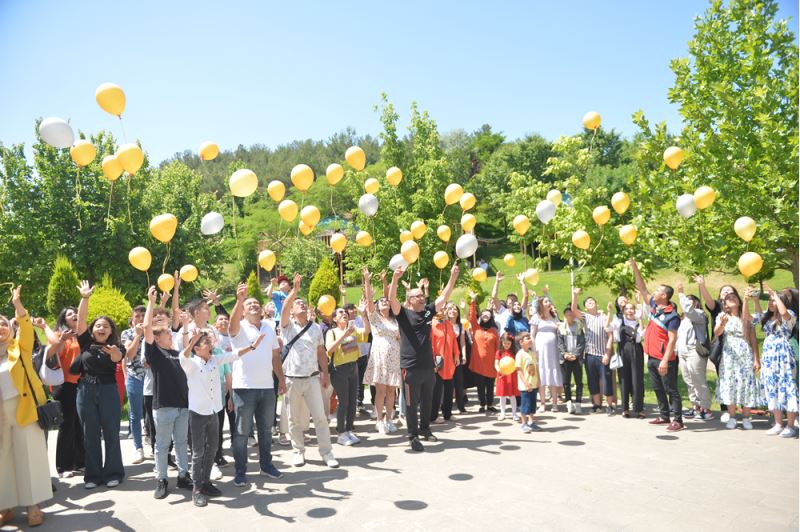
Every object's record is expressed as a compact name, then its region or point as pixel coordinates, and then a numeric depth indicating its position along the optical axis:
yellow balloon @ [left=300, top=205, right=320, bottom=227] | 8.14
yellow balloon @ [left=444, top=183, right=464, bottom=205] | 9.58
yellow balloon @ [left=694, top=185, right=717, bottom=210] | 7.20
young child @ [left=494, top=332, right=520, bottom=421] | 8.36
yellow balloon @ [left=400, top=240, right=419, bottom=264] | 7.45
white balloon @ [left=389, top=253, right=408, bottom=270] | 7.43
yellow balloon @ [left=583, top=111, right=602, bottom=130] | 8.73
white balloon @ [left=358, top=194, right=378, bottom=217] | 8.68
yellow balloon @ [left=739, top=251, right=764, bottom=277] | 6.46
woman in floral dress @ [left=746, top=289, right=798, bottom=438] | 6.75
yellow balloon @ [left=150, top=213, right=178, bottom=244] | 6.48
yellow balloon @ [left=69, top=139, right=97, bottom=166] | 6.87
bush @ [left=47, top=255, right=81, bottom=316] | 16.34
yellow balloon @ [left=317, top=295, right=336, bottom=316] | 8.99
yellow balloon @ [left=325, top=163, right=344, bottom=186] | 8.55
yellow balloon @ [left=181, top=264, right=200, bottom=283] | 8.15
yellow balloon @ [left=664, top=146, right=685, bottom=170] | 7.95
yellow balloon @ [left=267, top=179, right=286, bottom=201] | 8.14
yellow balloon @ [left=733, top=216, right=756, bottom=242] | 7.02
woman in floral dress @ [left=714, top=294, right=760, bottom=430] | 7.22
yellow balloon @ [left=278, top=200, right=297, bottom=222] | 8.07
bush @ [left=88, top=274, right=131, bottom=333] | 13.42
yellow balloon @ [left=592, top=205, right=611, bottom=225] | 8.64
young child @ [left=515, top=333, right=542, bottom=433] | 7.73
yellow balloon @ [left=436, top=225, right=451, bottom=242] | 9.83
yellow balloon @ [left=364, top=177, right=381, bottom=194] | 9.35
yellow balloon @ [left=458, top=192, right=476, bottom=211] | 9.44
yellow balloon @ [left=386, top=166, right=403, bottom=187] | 9.52
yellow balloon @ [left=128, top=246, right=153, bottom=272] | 7.29
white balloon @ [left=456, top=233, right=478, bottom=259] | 7.86
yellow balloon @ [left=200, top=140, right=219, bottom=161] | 8.01
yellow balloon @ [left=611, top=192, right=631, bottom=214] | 8.50
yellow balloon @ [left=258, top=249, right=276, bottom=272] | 8.41
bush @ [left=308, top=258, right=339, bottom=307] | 25.58
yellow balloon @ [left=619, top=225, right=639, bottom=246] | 8.40
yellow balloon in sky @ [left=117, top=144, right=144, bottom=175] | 6.67
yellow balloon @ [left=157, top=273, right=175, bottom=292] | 8.02
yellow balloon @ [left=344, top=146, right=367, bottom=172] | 8.65
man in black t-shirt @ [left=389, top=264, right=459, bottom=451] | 6.90
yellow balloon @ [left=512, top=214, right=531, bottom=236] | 9.08
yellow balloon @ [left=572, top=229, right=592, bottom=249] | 8.45
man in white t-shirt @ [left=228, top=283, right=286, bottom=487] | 5.71
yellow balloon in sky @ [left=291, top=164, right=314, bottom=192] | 7.96
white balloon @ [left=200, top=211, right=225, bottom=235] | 7.65
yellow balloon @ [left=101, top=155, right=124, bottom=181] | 6.89
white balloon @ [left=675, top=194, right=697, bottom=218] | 7.39
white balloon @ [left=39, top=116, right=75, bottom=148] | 6.34
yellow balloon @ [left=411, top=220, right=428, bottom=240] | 9.24
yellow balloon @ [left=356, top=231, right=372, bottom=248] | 9.91
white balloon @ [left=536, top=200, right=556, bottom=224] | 8.79
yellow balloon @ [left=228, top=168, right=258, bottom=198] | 7.25
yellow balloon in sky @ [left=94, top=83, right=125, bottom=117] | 6.49
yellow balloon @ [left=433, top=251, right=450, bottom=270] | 9.16
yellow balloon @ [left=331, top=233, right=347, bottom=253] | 8.98
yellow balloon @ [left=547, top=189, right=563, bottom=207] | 10.05
